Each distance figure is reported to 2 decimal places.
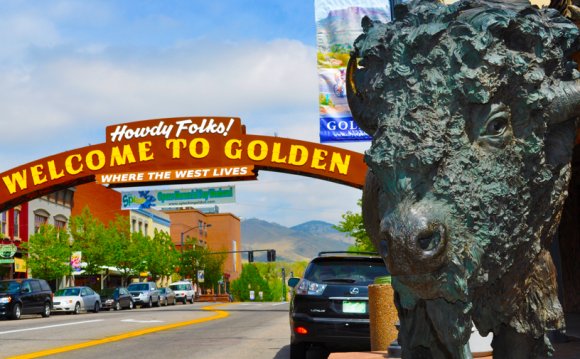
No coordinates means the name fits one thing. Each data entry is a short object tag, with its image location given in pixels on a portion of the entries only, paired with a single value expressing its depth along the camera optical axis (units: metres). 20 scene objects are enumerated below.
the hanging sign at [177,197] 39.50
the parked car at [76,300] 33.75
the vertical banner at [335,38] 16.38
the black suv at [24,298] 28.12
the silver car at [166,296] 49.03
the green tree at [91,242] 49.66
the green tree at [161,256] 63.03
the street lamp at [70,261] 45.06
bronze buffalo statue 2.10
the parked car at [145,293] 44.72
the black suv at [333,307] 9.70
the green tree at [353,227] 40.34
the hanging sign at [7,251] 37.17
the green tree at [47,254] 42.78
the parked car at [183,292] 58.06
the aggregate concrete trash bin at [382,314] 8.07
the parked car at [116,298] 40.47
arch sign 25.47
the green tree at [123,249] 52.34
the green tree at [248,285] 108.31
